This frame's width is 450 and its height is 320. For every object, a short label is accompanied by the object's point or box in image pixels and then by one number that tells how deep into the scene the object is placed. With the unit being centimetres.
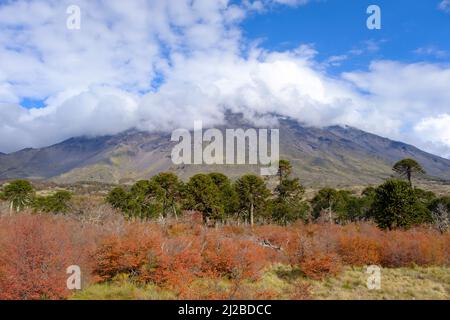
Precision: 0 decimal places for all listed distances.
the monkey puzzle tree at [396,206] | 4150
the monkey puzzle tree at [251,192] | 5756
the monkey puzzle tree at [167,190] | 5588
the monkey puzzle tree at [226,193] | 5555
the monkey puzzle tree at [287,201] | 6147
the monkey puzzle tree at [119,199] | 5887
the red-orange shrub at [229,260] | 2247
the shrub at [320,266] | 2469
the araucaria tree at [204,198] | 5150
